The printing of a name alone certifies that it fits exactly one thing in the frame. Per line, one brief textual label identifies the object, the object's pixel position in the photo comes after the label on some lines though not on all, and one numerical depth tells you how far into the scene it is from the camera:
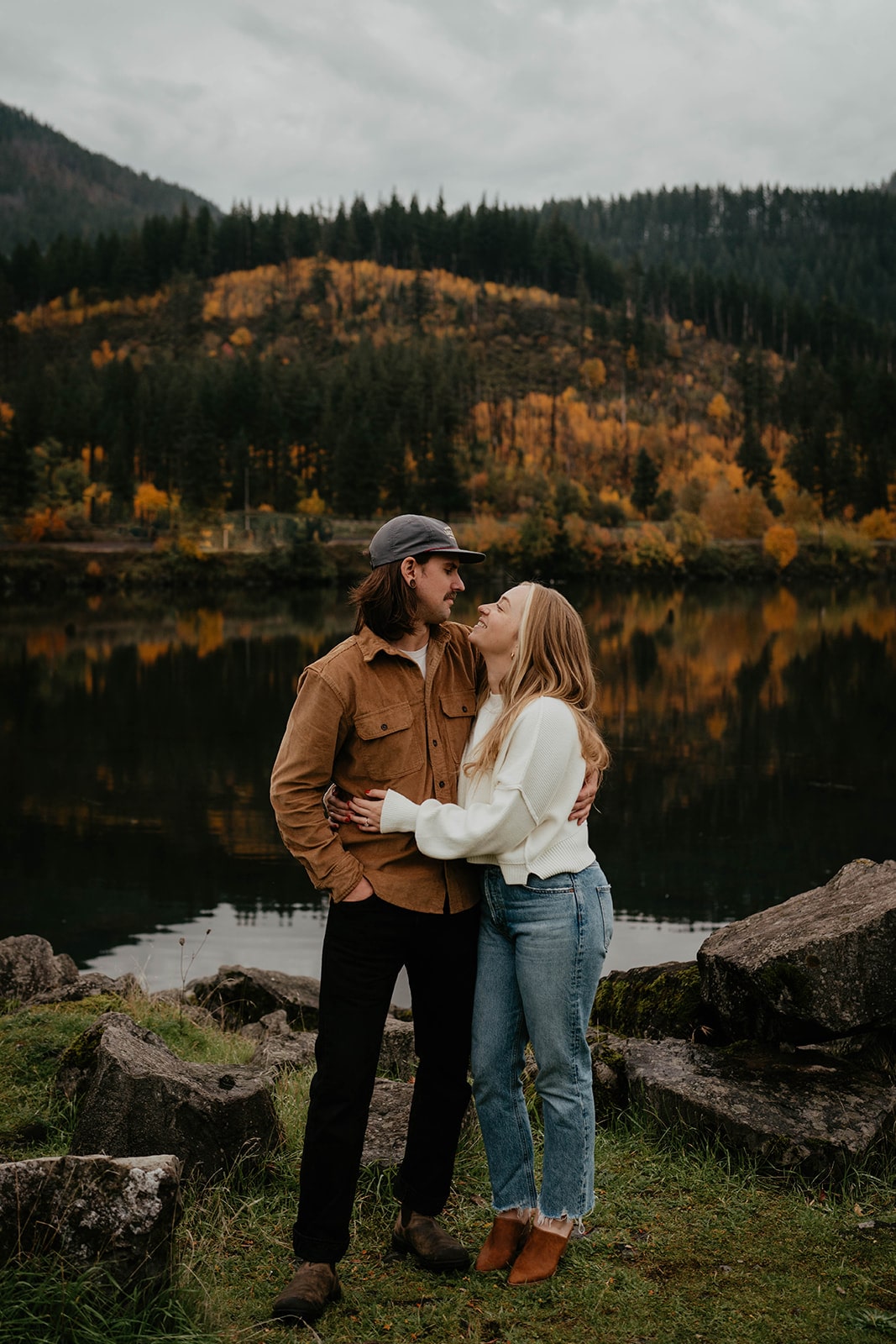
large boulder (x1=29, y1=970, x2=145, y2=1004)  7.00
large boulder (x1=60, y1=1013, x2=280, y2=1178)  4.20
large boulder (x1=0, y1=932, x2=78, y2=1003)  7.62
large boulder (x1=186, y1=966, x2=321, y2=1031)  8.52
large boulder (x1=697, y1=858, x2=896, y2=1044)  4.73
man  3.72
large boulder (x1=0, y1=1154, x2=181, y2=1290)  3.23
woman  3.69
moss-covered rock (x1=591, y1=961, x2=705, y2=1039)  5.71
